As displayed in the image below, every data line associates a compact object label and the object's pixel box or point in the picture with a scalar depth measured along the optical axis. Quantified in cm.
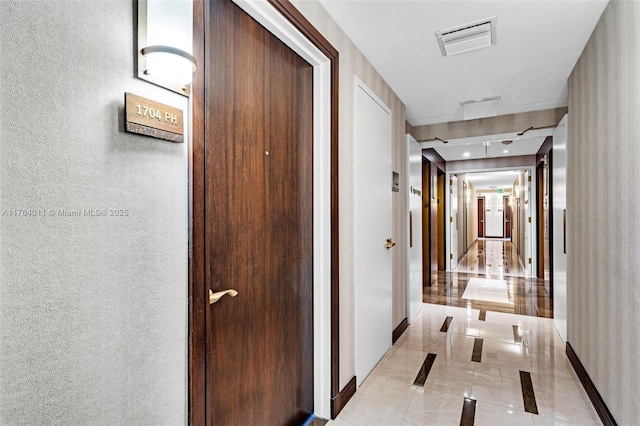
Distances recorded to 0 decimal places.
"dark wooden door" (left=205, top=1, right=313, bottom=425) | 136
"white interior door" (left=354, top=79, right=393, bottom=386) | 247
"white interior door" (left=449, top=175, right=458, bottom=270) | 731
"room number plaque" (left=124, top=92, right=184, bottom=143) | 95
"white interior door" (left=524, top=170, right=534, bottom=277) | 650
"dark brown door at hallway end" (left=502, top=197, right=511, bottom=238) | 1688
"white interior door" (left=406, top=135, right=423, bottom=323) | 384
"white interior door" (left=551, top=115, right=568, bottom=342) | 320
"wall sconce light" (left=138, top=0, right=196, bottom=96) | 97
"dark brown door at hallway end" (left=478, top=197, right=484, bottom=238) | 1761
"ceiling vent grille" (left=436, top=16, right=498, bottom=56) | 220
